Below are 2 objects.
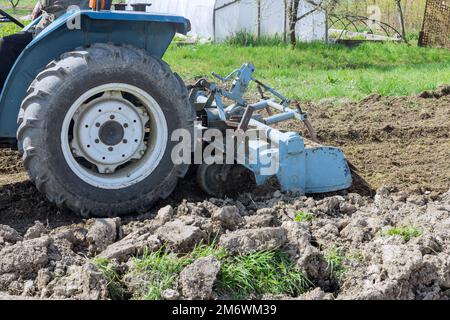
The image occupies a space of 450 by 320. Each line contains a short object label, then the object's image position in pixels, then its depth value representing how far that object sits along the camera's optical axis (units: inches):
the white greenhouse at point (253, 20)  1189.2
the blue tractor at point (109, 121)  327.9
